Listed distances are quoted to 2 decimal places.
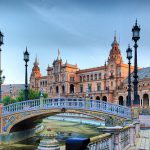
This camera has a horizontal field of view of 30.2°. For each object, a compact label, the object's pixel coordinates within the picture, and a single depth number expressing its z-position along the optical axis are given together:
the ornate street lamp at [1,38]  21.85
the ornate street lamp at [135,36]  17.61
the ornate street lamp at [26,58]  24.86
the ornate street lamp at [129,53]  20.86
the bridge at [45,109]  22.36
